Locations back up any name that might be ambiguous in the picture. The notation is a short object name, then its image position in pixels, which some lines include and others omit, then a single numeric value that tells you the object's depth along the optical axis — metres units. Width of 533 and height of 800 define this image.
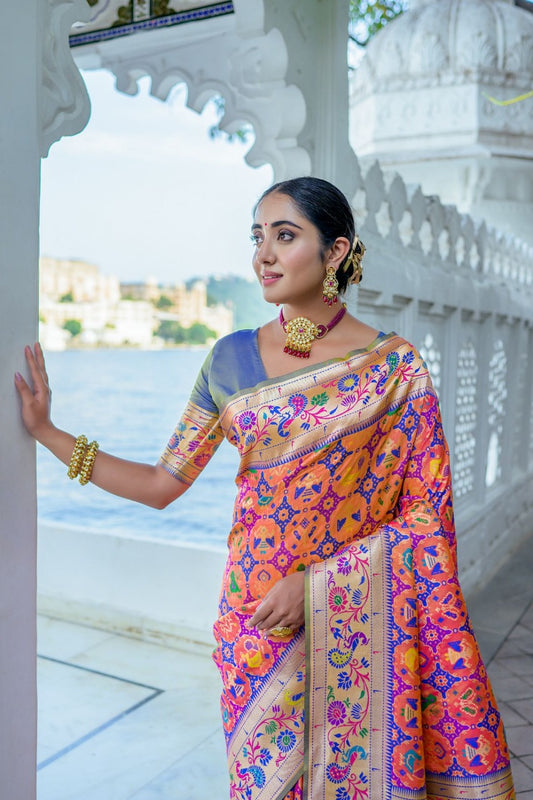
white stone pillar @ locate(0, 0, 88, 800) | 1.27
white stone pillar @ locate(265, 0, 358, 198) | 2.15
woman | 1.29
